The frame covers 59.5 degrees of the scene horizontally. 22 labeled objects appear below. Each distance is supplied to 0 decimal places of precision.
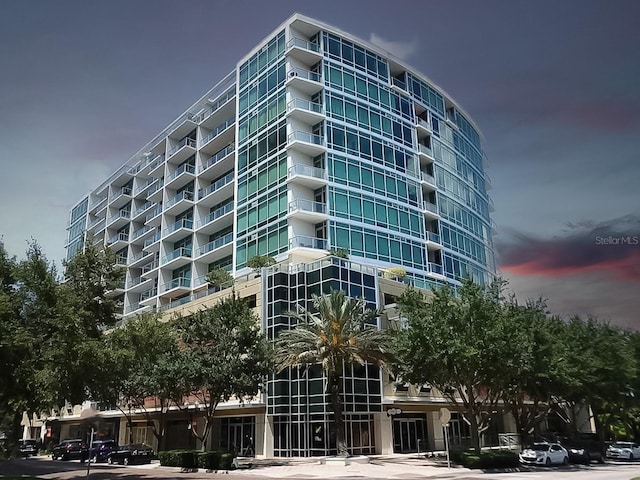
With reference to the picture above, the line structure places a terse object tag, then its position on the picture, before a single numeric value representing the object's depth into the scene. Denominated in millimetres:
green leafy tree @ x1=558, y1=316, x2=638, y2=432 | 44450
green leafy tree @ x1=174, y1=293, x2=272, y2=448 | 39281
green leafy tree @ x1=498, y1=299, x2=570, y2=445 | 36844
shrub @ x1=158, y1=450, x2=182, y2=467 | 40125
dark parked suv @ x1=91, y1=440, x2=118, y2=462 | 49750
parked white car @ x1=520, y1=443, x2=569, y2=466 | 39156
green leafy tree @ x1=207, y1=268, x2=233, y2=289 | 53828
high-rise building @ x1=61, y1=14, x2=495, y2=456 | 47281
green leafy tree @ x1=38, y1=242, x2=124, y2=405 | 27844
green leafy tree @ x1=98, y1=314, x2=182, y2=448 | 31094
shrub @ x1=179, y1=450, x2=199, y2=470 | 38500
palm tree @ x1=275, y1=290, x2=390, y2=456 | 39312
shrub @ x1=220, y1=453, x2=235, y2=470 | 36850
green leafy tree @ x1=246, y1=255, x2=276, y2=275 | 51469
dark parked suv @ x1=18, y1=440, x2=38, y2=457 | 66381
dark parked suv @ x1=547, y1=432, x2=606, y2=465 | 41375
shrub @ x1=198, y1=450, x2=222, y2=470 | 37219
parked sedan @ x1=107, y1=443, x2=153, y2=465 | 47031
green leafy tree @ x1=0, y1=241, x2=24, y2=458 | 26984
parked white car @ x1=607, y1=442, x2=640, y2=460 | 45469
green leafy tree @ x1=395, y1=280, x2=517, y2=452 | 34906
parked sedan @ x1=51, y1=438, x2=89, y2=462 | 56906
